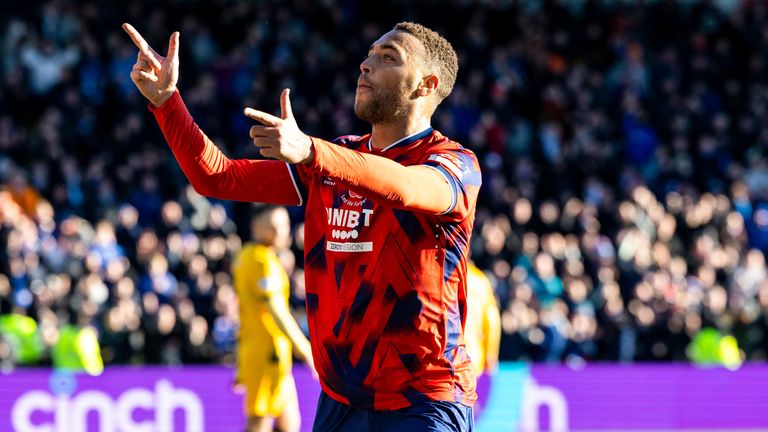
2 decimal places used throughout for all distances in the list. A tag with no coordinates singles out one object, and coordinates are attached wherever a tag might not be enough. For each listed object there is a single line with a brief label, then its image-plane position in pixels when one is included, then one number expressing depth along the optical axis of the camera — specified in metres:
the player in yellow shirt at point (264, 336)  19.53
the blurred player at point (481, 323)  18.95
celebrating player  9.03
